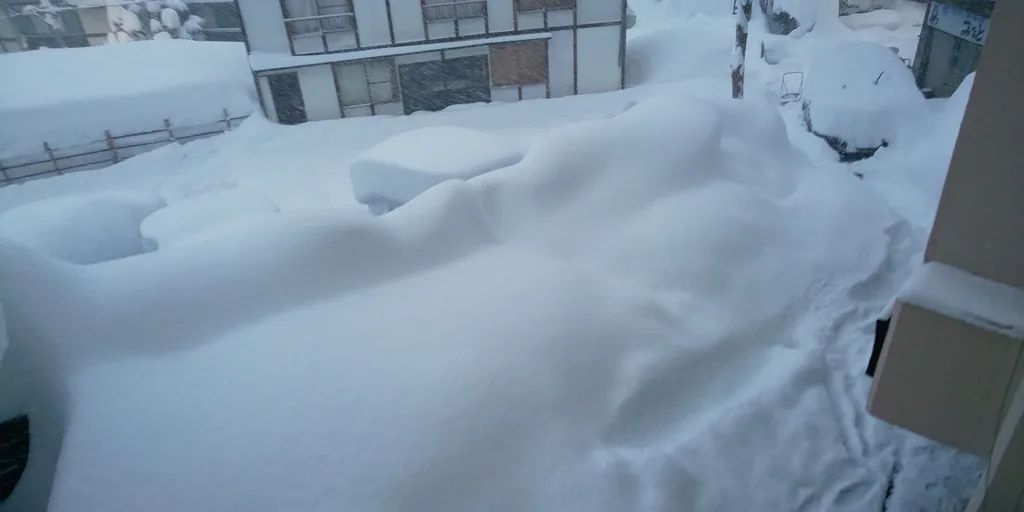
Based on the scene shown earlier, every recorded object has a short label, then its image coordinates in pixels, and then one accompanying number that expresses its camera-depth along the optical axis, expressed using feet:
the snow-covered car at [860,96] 35.17
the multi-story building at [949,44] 40.65
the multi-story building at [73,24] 65.16
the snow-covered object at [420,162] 25.66
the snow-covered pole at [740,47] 41.39
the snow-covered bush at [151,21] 66.74
